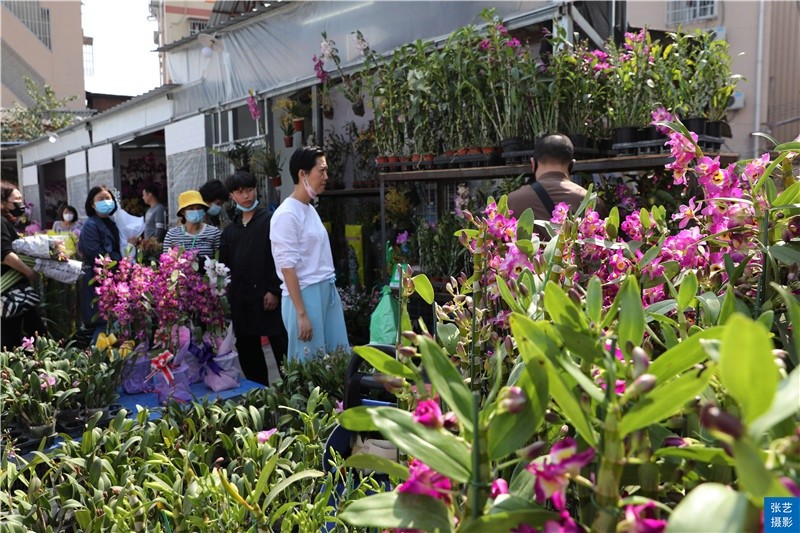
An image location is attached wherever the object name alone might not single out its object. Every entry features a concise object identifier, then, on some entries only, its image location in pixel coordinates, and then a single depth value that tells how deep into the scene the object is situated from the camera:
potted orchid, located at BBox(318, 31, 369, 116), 5.83
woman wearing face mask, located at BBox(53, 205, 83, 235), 8.37
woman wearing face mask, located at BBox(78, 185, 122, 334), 5.43
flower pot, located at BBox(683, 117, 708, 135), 3.53
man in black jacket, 4.04
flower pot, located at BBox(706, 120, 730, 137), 3.67
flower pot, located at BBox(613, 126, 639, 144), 3.58
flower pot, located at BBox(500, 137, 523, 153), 4.02
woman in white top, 3.42
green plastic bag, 3.99
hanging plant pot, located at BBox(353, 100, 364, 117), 5.93
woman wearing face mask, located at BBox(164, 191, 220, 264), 4.73
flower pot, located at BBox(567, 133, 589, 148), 3.82
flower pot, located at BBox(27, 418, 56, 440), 2.50
